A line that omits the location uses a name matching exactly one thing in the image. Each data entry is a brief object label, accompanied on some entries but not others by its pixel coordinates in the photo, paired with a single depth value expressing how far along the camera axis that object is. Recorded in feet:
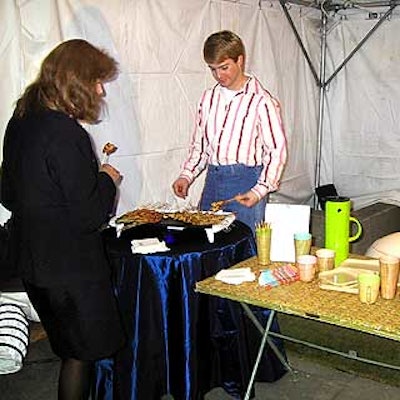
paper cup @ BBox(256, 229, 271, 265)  6.43
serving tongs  8.30
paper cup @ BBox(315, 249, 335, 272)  6.11
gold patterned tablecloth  4.96
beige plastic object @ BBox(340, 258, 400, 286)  6.16
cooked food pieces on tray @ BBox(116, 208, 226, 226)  7.80
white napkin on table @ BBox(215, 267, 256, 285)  6.03
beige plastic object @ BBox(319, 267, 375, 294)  5.70
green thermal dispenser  6.20
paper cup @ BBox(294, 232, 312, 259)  6.27
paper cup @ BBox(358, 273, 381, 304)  5.34
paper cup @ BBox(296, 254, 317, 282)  5.95
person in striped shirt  8.61
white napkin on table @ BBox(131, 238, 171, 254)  7.00
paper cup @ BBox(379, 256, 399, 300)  5.36
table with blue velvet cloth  6.99
